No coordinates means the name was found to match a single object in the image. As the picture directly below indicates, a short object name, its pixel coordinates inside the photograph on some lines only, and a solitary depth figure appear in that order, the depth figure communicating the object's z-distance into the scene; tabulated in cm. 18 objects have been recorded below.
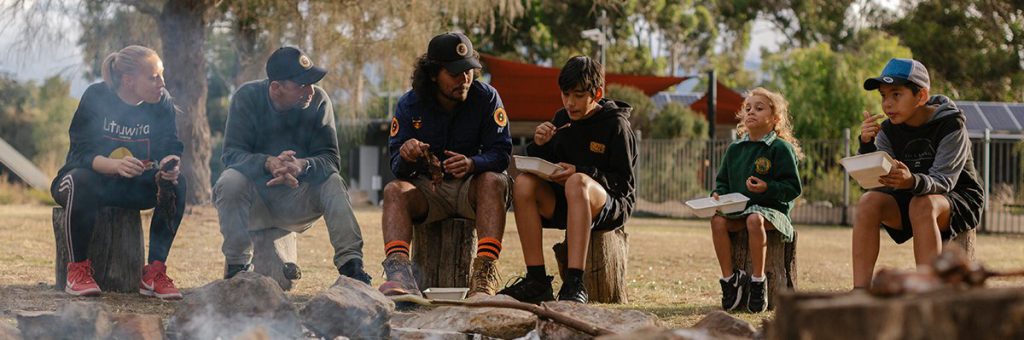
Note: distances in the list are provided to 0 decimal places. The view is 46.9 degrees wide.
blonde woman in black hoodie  535
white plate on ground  463
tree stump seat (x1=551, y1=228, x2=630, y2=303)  541
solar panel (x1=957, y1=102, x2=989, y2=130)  2205
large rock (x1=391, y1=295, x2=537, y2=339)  371
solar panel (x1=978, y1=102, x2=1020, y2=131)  2233
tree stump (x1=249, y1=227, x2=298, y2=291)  573
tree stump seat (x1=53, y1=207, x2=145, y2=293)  552
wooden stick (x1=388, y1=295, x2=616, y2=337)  356
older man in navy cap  532
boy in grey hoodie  487
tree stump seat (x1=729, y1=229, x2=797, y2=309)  543
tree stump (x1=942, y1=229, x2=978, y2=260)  512
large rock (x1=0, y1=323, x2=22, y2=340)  334
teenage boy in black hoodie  500
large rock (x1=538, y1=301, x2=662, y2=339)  366
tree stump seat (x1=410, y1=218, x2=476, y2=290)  534
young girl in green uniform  529
